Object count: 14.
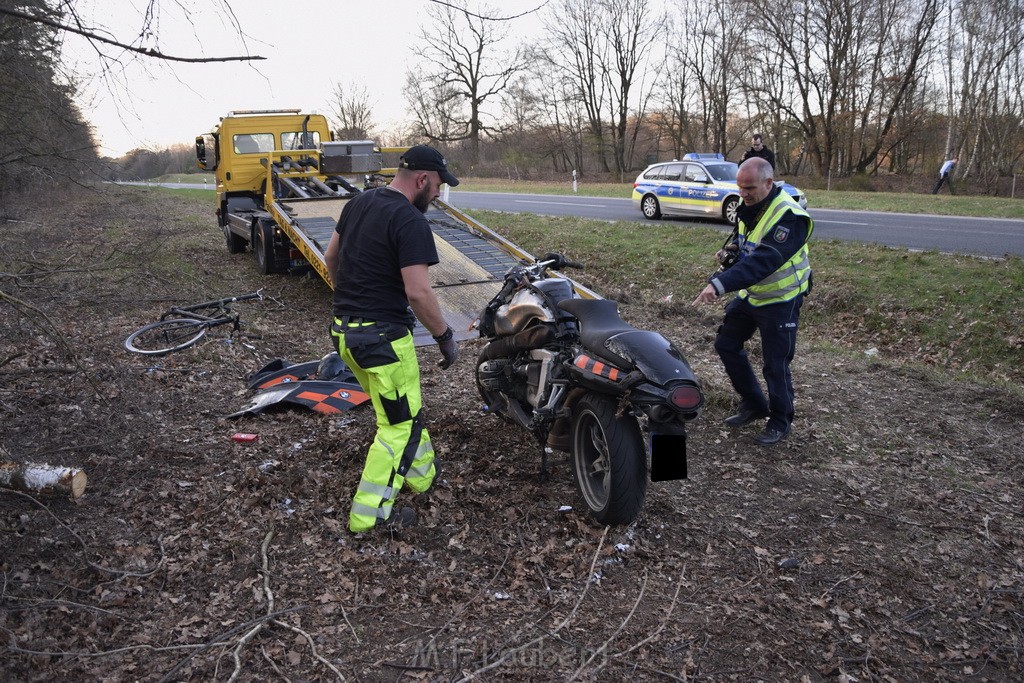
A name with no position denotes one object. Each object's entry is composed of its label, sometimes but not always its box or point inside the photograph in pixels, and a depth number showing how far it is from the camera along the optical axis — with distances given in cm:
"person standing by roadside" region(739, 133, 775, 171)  1351
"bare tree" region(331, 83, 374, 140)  4559
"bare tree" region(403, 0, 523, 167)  3736
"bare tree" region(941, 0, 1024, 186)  2845
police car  1562
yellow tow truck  841
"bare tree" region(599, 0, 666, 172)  4092
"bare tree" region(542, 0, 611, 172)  4168
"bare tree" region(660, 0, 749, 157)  3681
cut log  394
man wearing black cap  381
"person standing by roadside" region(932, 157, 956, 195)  2406
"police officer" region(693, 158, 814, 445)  474
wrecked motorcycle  355
